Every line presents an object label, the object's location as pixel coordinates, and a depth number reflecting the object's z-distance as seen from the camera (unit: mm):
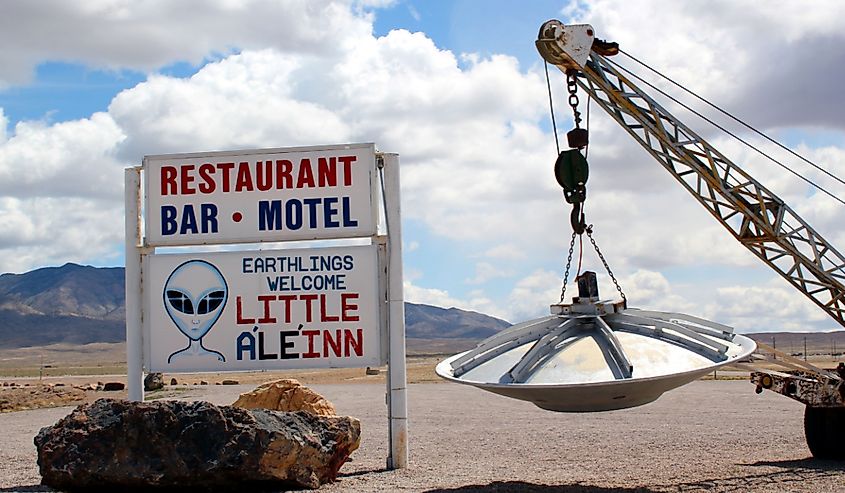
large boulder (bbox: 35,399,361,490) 11570
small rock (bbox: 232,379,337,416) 15320
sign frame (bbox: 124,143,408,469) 14336
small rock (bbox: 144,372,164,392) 44531
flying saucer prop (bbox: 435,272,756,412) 10461
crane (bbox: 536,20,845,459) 14133
